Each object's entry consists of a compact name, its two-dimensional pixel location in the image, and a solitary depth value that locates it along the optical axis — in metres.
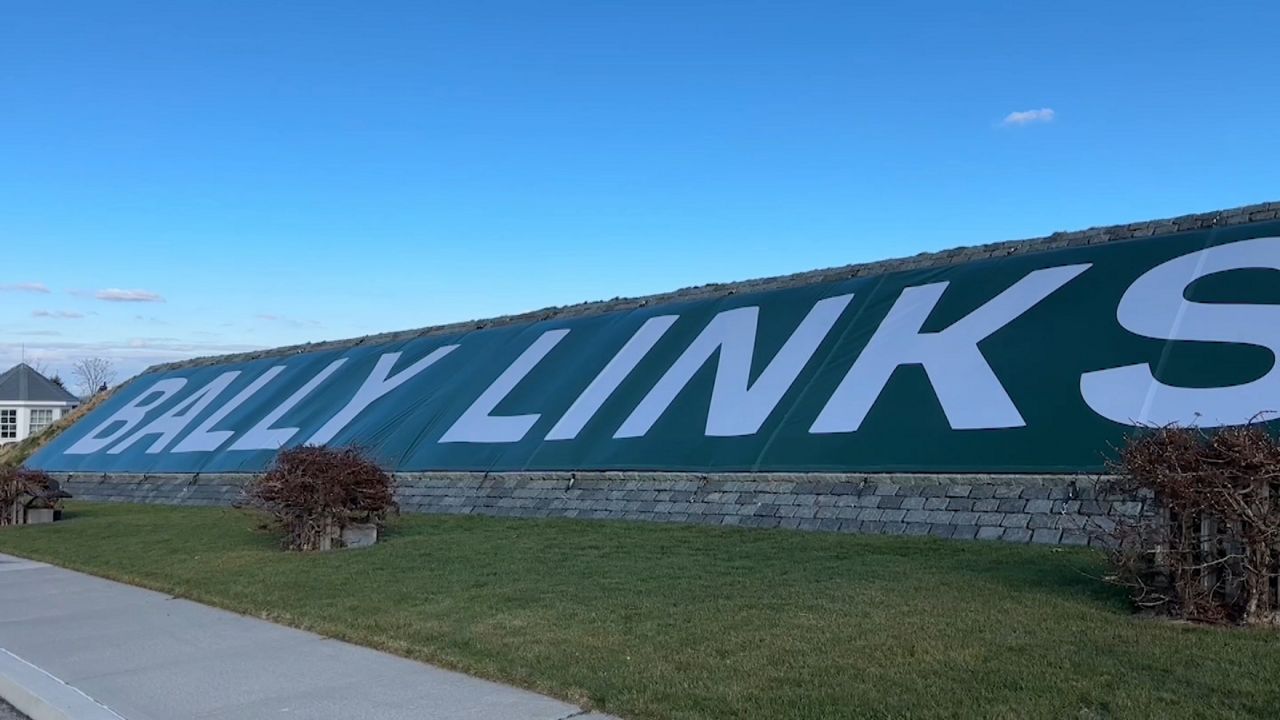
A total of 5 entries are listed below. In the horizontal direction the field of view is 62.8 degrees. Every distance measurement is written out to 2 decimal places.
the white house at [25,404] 55.53
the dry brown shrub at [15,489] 20.31
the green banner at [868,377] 12.11
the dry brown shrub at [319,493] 13.44
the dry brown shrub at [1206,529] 6.63
